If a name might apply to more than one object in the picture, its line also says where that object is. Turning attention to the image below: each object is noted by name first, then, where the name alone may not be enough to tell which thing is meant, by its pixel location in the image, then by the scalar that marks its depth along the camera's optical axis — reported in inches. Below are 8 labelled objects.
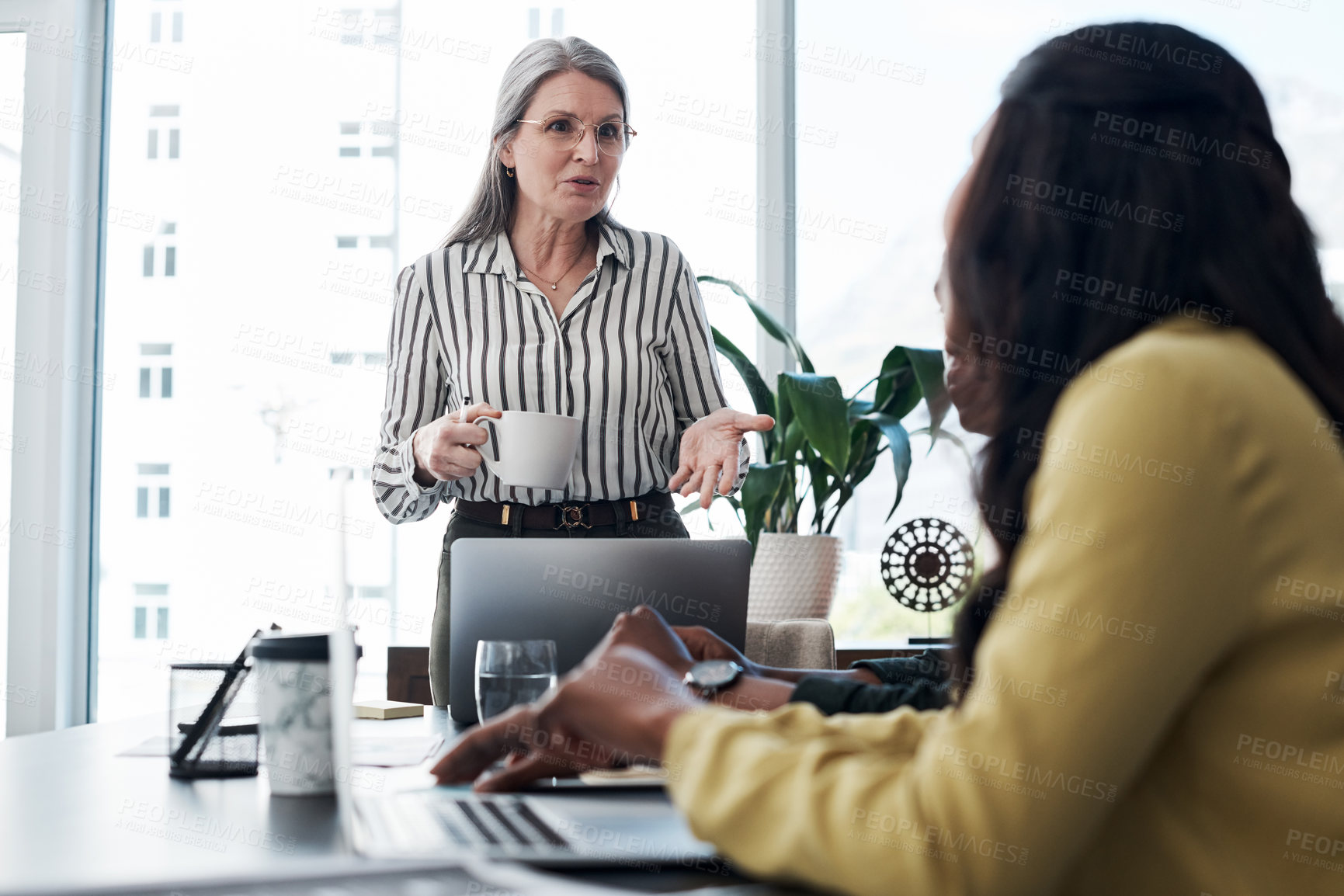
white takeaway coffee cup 35.2
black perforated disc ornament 94.0
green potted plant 93.0
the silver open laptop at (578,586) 48.2
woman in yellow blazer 22.6
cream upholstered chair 63.1
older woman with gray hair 69.0
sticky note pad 54.1
